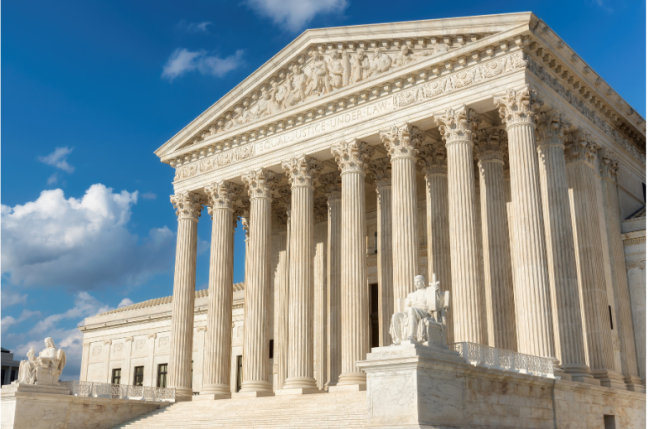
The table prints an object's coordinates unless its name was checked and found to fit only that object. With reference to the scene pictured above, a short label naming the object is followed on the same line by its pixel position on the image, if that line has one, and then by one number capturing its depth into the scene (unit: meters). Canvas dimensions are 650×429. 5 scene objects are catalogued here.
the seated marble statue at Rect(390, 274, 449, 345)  21.64
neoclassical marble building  28.42
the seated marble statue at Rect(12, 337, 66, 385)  30.27
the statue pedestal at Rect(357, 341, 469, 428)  20.12
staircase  25.73
